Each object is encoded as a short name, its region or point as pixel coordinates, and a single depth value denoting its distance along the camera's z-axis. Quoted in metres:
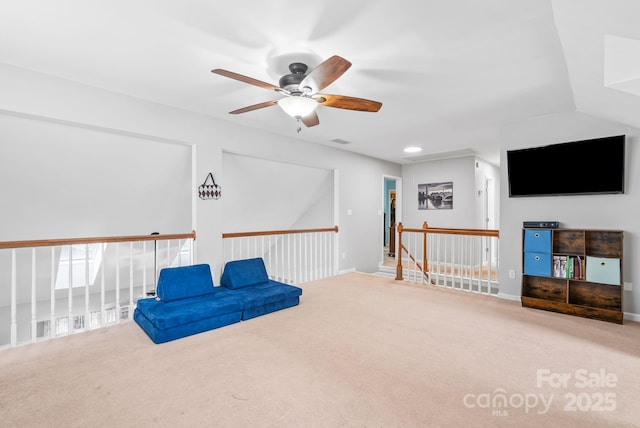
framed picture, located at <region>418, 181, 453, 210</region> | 6.71
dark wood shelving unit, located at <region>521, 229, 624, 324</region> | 3.21
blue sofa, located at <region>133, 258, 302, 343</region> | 2.74
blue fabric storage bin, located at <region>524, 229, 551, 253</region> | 3.55
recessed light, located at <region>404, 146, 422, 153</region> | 5.55
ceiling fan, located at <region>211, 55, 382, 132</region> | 2.12
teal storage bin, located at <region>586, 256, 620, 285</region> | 3.15
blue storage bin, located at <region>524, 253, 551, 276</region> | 3.54
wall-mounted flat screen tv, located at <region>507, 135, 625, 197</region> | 3.29
